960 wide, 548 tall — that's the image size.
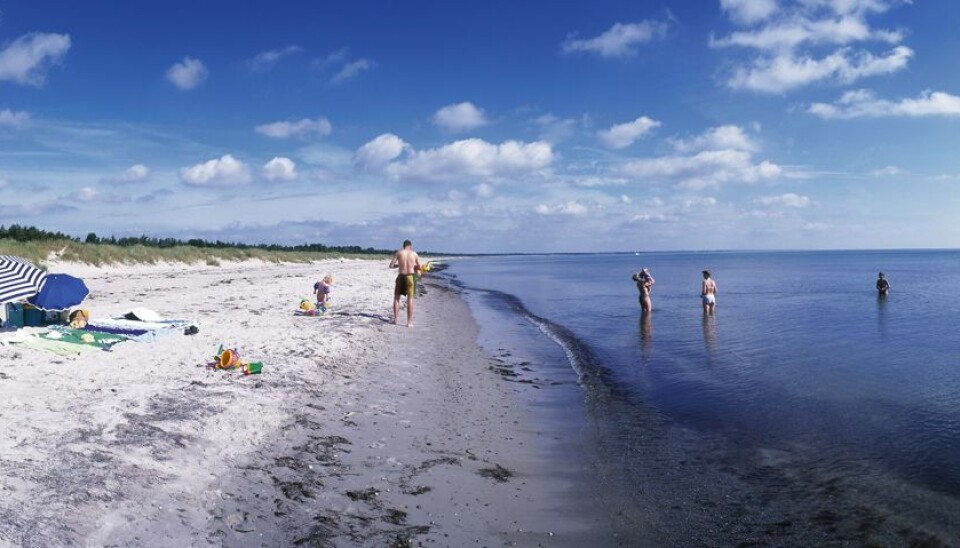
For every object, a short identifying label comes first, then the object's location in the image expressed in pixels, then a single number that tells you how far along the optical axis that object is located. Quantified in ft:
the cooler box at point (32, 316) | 43.60
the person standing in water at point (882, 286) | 108.80
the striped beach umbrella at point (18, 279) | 40.69
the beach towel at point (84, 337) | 37.37
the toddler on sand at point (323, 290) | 61.87
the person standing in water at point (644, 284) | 79.71
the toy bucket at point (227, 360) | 31.94
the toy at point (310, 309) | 59.88
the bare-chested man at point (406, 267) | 56.75
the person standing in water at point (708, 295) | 80.59
